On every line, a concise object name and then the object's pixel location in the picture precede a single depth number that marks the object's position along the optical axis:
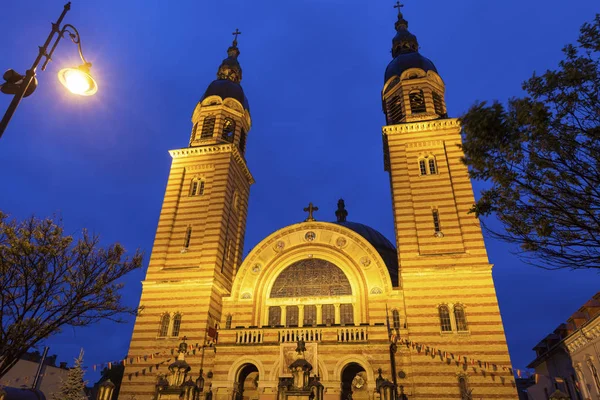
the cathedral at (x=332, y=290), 20.88
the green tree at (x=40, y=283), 11.77
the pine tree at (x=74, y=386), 18.94
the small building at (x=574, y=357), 20.39
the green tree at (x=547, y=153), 7.96
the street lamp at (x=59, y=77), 7.17
